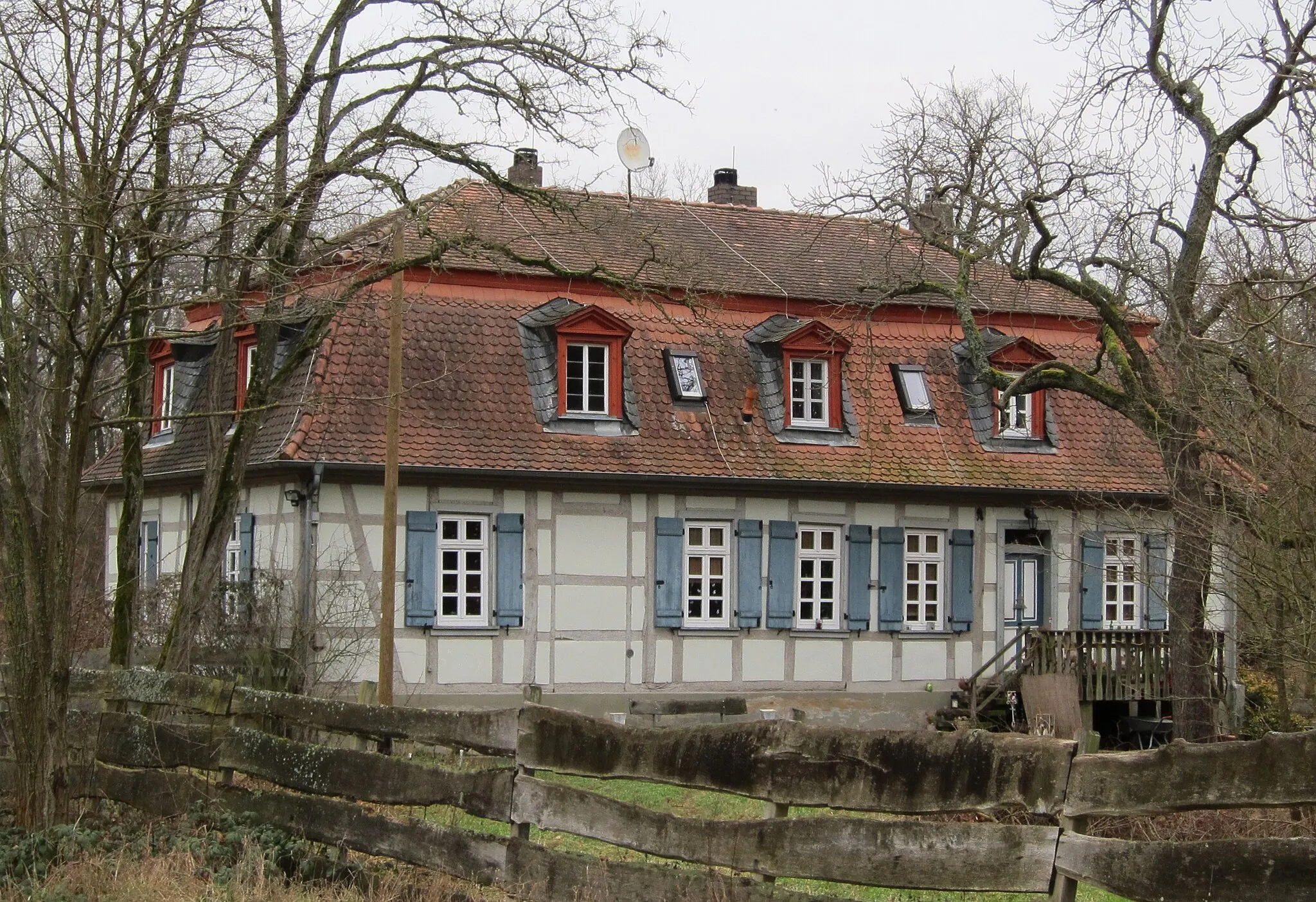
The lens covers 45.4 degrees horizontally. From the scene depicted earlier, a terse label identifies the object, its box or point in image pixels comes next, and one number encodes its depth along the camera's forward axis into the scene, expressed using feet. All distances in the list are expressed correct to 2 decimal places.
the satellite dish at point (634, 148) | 71.46
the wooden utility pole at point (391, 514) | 51.65
